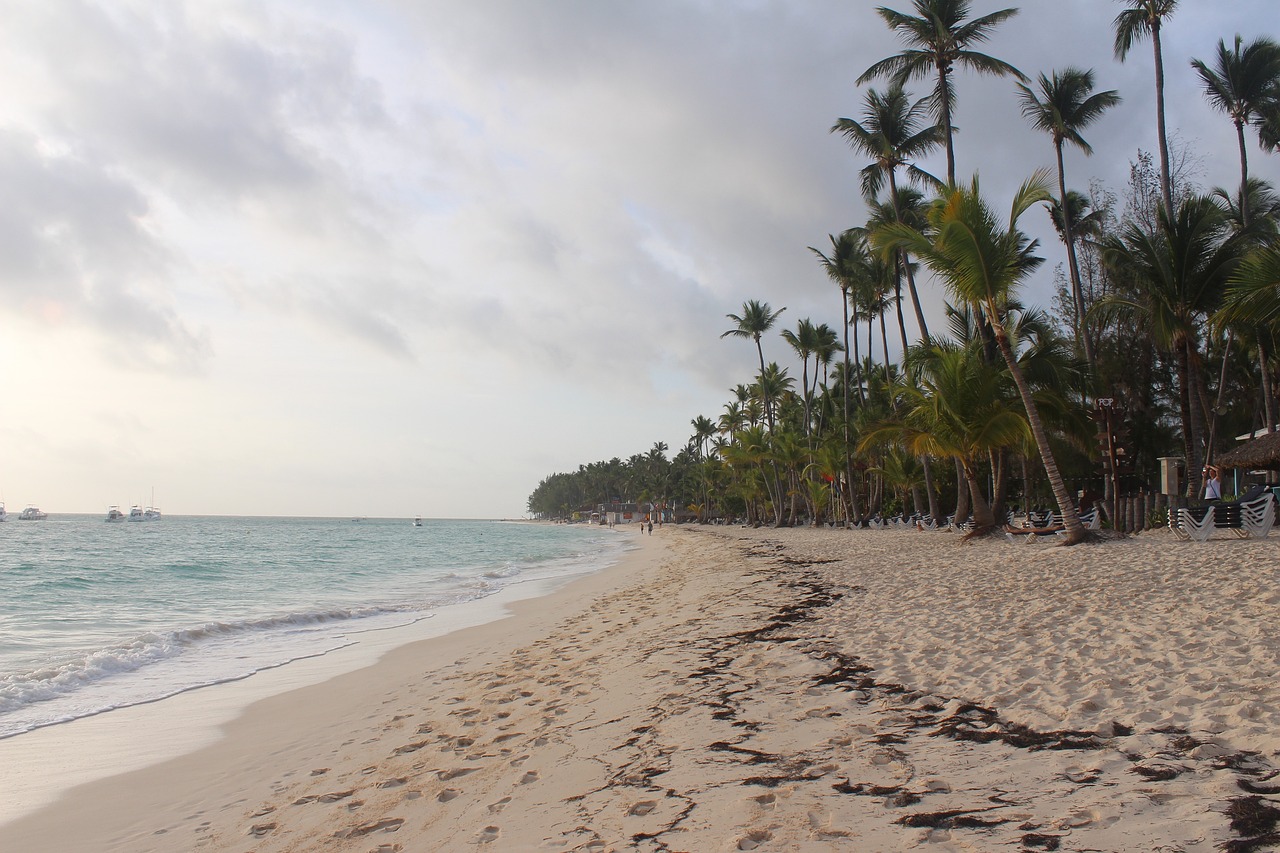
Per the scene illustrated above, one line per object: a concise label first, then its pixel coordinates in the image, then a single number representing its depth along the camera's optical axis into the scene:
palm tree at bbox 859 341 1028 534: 17.73
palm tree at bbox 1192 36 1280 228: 23.00
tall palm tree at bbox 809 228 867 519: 37.56
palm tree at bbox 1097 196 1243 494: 16.98
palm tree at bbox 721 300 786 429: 53.41
